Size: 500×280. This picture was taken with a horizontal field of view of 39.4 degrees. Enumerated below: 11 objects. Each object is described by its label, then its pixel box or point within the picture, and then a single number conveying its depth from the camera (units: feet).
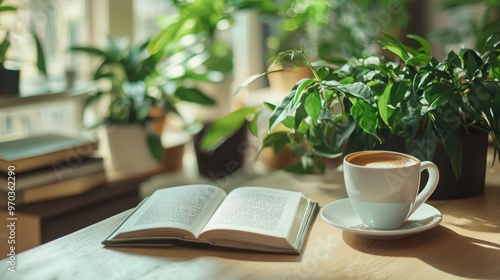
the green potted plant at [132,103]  7.29
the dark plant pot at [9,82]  6.08
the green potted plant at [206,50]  7.60
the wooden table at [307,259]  3.05
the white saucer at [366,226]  3.36
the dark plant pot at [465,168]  4.02
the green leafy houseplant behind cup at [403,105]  3.76
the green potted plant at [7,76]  5.78
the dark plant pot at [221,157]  8.52
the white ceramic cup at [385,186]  3.31
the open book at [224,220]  3.33
